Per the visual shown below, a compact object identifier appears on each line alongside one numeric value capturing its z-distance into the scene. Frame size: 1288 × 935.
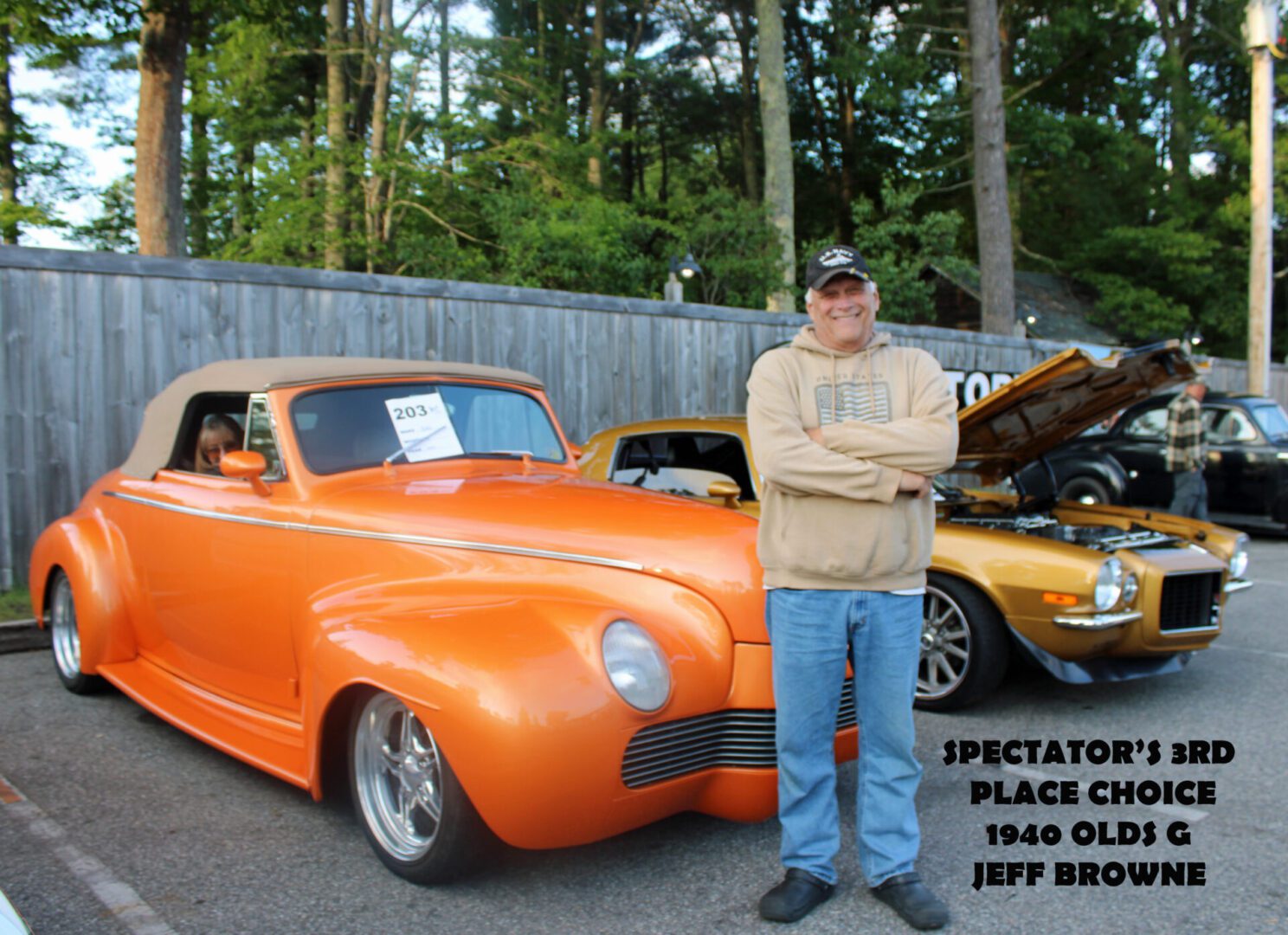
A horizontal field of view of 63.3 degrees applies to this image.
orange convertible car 2.95
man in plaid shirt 9.95
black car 12.20
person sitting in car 4.83
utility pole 15.76
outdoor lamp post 11.85
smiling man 2.93
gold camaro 4.91
